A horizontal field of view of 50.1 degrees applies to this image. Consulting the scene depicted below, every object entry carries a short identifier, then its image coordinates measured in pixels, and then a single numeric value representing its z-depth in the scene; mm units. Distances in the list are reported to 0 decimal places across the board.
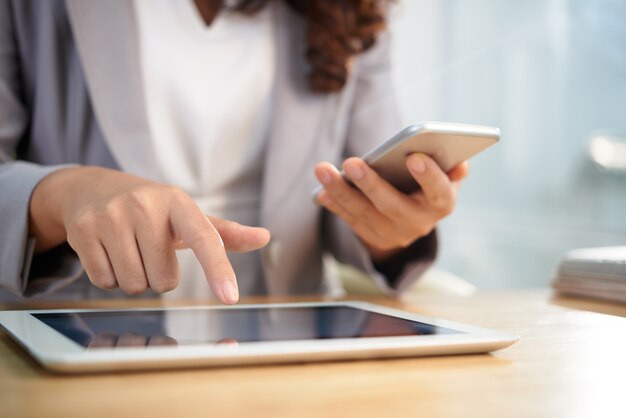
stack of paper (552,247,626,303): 648
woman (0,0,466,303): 585
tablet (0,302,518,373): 293
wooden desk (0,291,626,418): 243
